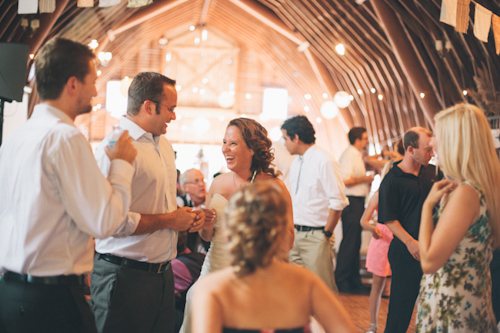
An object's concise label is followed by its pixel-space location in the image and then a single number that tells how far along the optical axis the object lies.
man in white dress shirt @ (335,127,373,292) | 6.13
